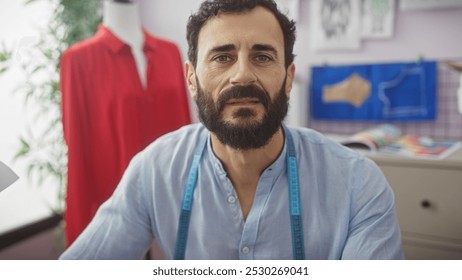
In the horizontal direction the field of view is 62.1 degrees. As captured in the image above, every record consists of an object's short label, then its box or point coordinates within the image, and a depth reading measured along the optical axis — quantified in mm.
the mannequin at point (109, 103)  908
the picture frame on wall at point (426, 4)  1048
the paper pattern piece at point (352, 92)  1300
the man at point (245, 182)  645
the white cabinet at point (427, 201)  1012
